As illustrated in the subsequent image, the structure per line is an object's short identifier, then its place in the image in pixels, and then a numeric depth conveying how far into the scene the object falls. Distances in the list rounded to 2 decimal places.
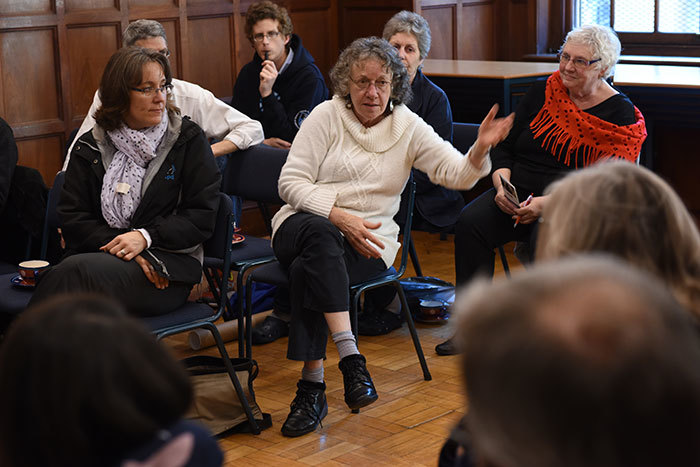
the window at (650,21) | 6.67
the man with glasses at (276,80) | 4.52
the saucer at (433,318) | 4.20
